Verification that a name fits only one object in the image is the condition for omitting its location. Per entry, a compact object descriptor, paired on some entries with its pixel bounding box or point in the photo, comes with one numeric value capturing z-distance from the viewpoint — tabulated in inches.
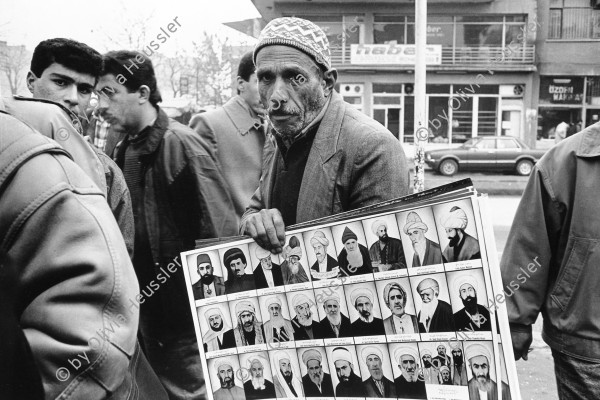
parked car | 861.2
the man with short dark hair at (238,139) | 152.2
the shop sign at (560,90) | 1139.3
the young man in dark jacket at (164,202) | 124.0
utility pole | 406.9
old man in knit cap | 67.2
